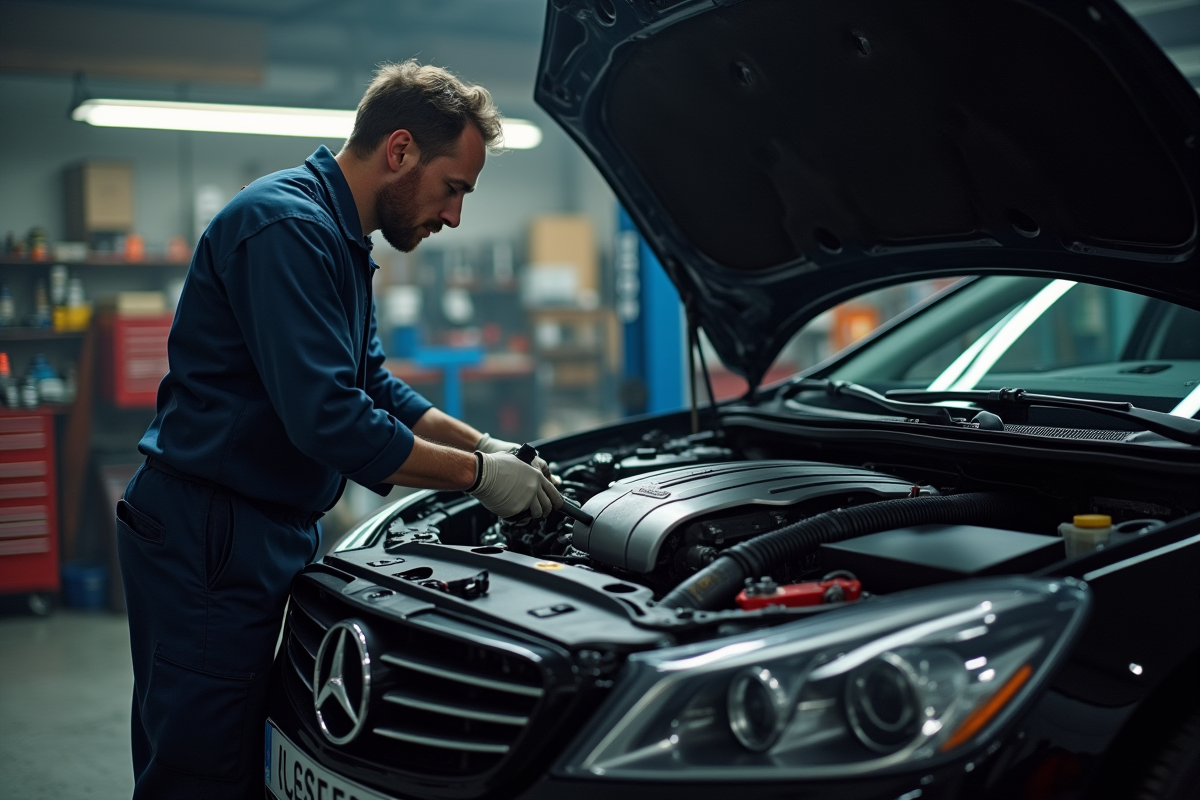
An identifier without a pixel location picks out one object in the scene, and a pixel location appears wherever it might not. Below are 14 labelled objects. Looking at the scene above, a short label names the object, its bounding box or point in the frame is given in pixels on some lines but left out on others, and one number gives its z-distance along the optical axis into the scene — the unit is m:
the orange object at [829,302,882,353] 8.32
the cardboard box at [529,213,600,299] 8.98
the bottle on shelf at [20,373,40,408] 4.78
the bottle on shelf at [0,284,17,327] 5.14
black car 1.03
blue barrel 4.74
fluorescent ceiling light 5.65
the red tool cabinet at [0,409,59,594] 4.54
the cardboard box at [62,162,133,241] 5.83
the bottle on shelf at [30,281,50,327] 5.31
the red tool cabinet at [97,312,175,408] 5.34
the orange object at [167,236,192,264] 6.01
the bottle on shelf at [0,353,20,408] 4.73
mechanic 1.49
